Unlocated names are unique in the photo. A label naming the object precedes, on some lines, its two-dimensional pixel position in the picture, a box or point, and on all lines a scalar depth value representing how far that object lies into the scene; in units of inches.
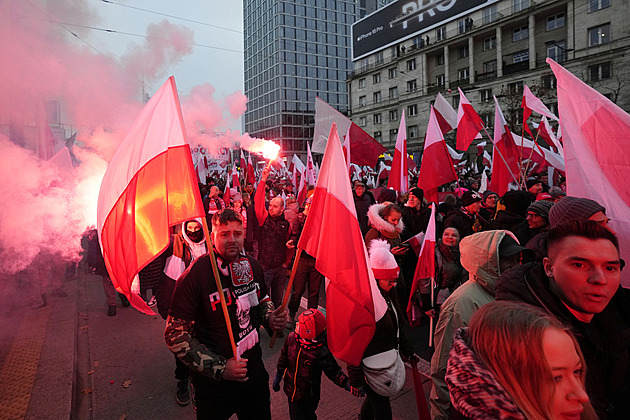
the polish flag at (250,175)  525.0
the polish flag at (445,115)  355.9
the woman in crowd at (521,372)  43.7
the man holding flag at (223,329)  94.1
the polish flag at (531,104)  282.4
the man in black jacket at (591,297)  66.9
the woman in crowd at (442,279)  175.3
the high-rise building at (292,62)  3127.5
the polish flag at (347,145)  269.9
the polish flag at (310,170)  468.3
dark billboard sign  1706.4
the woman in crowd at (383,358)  111.5
